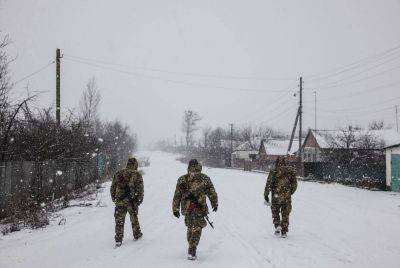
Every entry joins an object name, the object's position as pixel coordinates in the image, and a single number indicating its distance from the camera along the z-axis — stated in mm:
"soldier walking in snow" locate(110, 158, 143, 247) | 7160
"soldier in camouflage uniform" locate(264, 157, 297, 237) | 7824
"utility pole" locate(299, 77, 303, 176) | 31172
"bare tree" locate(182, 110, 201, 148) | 95438
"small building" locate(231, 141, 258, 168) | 69712
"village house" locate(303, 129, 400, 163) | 29719
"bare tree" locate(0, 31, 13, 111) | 10117
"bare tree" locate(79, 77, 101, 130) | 34344
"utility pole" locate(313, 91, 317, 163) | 56219
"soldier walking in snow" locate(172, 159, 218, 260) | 6199
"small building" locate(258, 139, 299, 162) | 52369
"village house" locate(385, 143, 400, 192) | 19219
